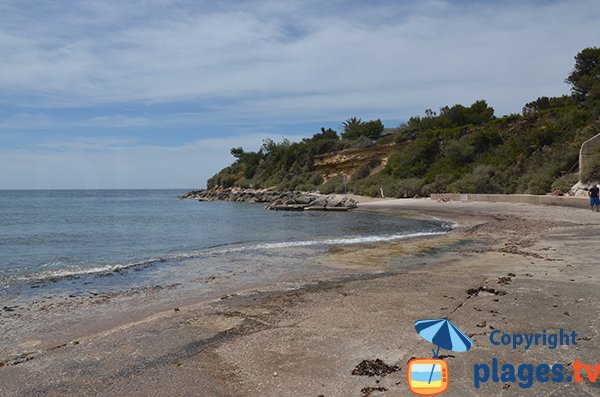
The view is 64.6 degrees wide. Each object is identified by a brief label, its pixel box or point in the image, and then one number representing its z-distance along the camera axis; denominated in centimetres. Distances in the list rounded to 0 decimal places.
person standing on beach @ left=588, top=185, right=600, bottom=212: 2244
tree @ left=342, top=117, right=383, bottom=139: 8588
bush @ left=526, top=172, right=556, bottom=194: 3369
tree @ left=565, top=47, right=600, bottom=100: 5318
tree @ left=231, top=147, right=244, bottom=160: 10756
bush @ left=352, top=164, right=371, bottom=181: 6328
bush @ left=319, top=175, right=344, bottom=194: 6016
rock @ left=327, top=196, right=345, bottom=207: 4141
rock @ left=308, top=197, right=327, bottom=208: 4316
